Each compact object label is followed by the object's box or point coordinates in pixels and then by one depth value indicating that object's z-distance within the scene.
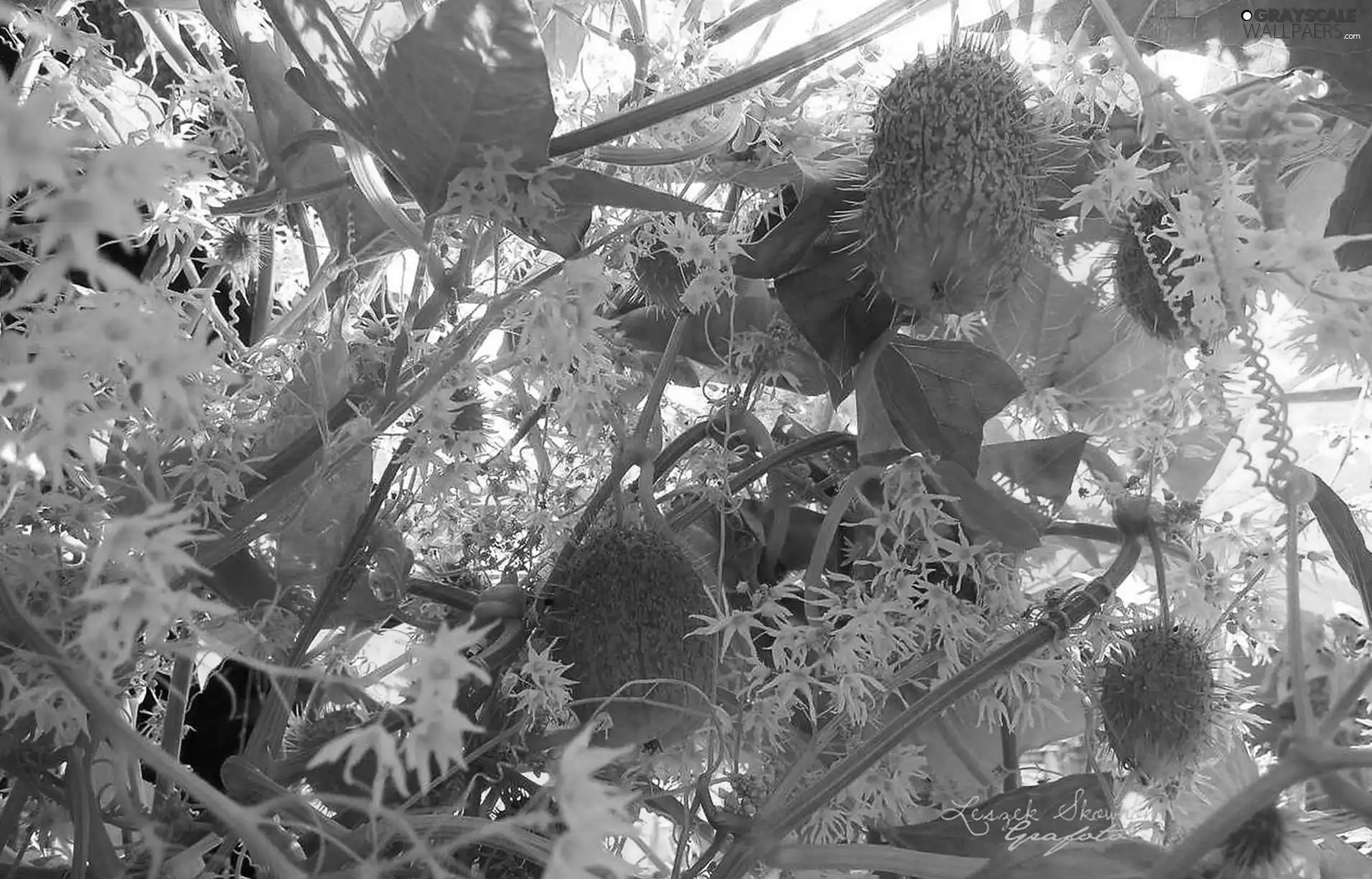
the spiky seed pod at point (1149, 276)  0.45
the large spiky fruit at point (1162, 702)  0.45
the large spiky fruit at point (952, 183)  0.40
